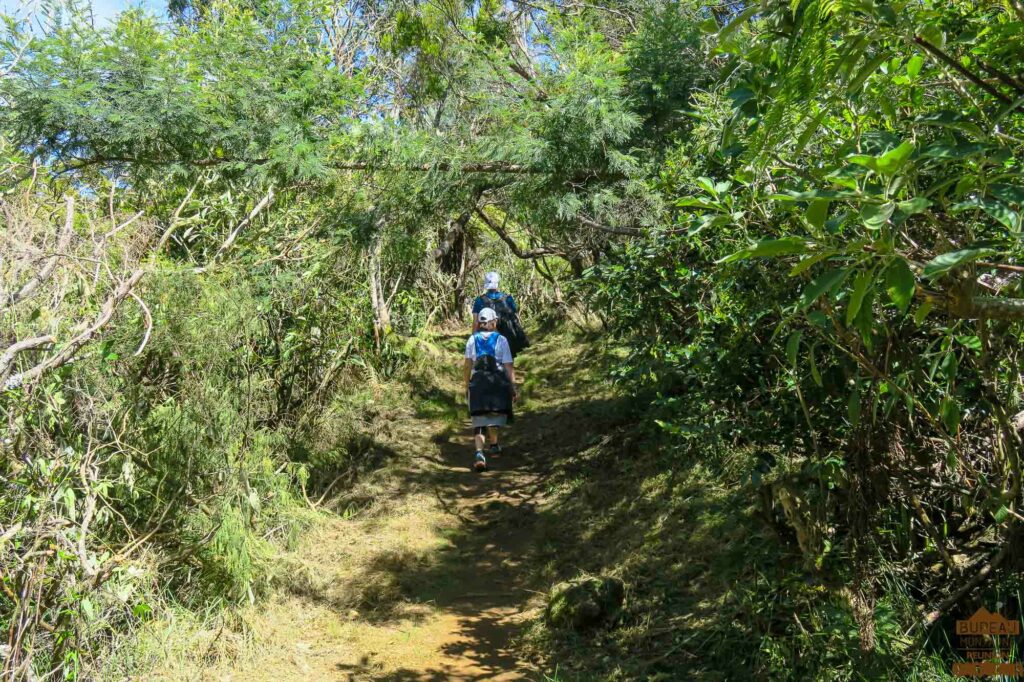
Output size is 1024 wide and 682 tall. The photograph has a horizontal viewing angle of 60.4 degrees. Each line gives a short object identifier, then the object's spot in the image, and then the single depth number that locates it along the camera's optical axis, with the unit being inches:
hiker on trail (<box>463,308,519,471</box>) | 344.8
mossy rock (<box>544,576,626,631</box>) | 219.5
